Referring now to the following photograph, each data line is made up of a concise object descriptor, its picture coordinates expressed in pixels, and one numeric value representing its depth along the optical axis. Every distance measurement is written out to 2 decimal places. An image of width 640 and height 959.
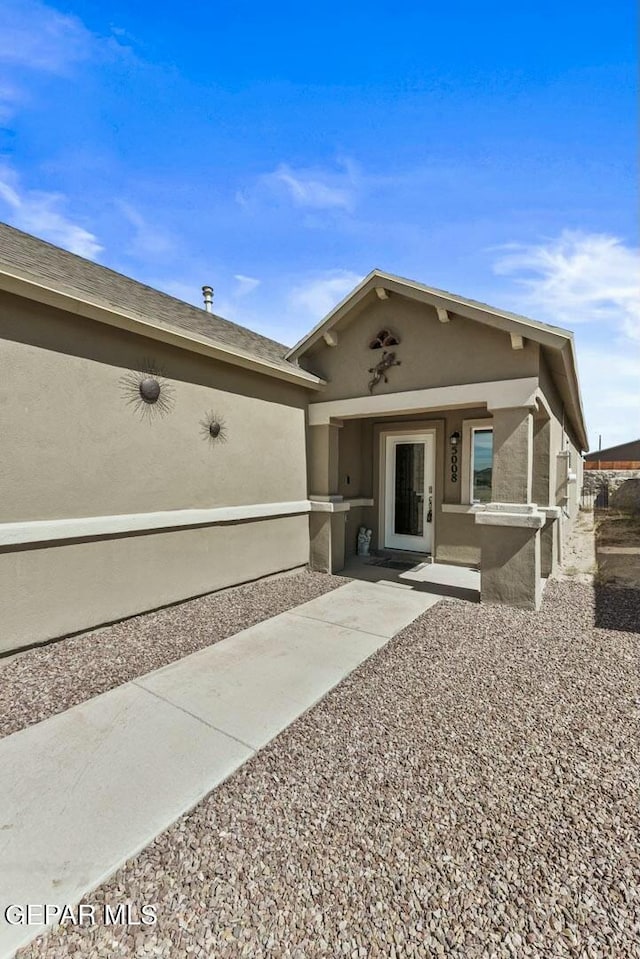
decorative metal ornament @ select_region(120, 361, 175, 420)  5.20
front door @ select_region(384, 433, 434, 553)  8.89
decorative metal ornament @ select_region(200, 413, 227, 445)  6.11
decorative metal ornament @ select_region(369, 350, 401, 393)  7.04
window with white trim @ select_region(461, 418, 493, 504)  8.22
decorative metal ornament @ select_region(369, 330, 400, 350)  6.99
